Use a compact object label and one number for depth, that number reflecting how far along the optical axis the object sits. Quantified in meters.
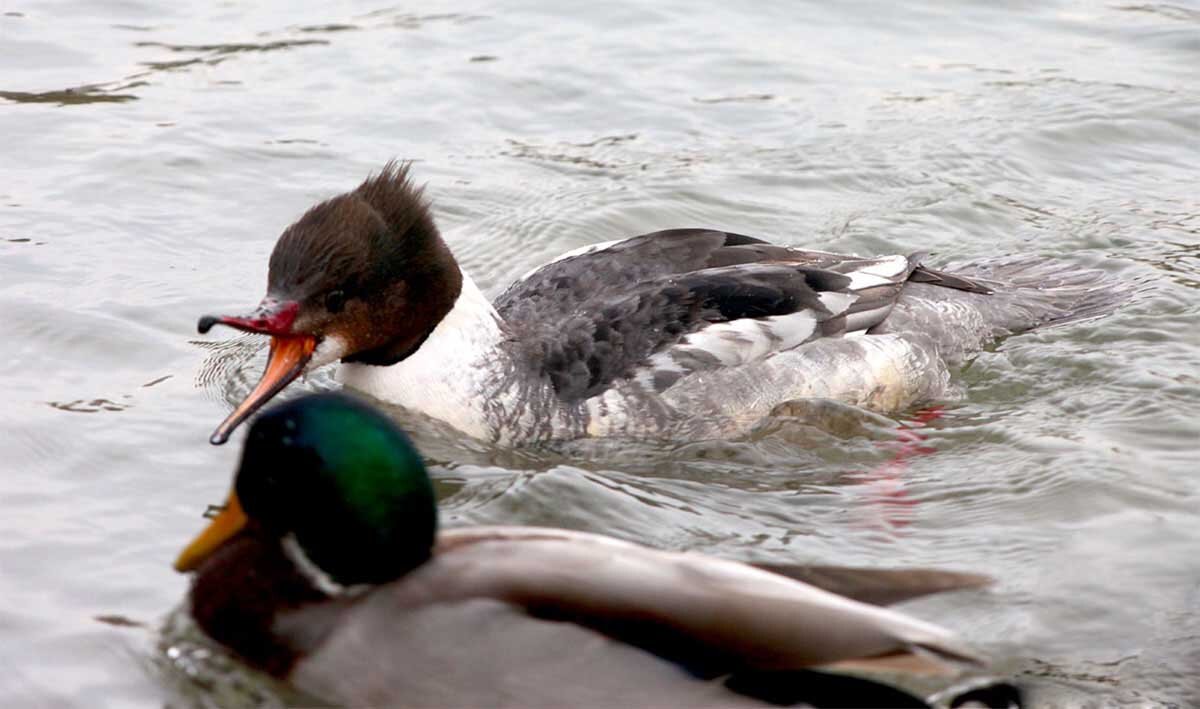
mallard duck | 8.88
